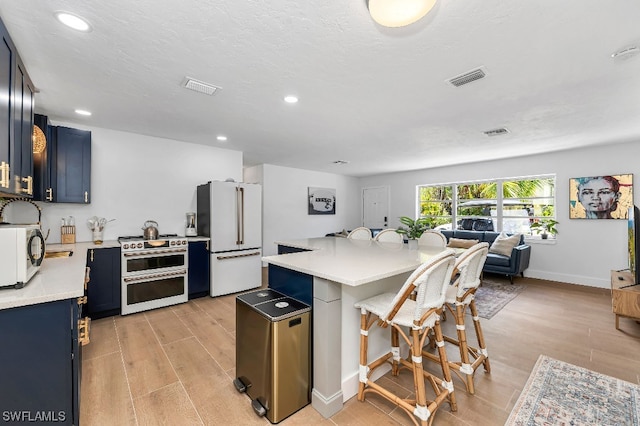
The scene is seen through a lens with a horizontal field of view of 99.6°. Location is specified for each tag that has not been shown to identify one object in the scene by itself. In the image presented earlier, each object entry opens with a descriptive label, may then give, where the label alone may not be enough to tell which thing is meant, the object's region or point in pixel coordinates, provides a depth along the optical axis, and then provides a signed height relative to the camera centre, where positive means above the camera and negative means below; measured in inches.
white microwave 56.5 -8.5
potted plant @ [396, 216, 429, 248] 107.5 -5.3
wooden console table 111.3 -36.8
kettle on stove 148.6 -9.5
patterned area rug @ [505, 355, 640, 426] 68.0 -51.8
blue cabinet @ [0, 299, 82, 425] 50.9 -29.2
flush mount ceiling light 51.5 +40.1
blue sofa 193.9 -35.8
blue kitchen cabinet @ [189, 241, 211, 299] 157.2 -31.5
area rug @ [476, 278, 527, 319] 146.0 -51.9
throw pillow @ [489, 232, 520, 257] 201.5 -23.9
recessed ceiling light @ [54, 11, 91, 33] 63.2 +47.2
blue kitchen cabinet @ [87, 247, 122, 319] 126.8 -32.0
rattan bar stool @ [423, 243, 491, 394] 76.4 -24.5
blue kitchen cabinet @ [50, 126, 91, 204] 129.6 +24.9
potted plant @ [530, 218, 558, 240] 204.8 -11.3
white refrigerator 162.7 -10.0
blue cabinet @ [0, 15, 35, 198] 64.7 +25.3
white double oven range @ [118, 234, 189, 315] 134.6 -29.7
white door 320.5 +8.6
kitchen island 68.3 -23.3
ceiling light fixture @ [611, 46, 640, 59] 75.0 +45.4
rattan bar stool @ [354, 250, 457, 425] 60.3 -26.1
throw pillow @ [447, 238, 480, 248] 197.9 -22.2
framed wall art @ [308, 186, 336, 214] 292.8 +15.7
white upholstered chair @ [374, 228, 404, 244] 143.9 -12.4
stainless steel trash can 66.4 -36.1
